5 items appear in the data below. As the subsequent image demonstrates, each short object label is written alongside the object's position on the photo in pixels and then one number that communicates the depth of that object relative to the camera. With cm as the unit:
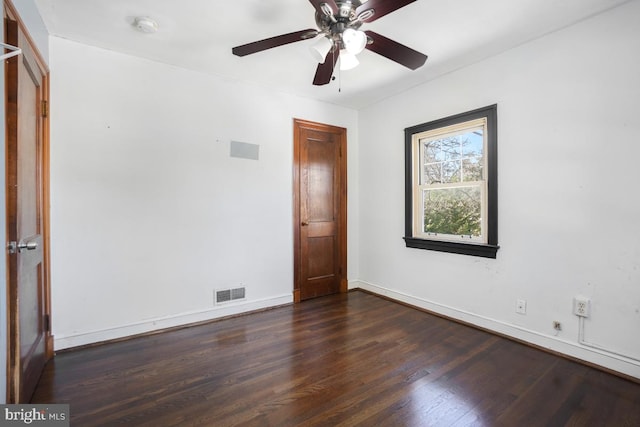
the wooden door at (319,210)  368
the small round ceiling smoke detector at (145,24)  215
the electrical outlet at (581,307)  217
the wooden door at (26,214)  146
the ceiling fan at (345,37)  155
